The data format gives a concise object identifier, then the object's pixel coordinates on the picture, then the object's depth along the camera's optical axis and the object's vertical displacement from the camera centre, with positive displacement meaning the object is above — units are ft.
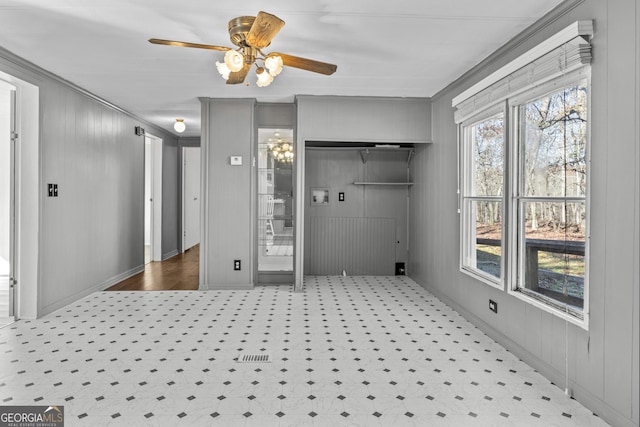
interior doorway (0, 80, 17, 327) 13.21 +0.21
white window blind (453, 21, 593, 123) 7.91 +3.56
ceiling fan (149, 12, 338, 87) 7.90 +3.62
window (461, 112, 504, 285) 11.95 +0.43
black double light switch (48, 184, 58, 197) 14.12 +0.74
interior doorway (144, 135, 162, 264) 24.70 +1.22
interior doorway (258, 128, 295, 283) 18.70 +0.30
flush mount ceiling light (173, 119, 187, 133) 21.51 +4.77
